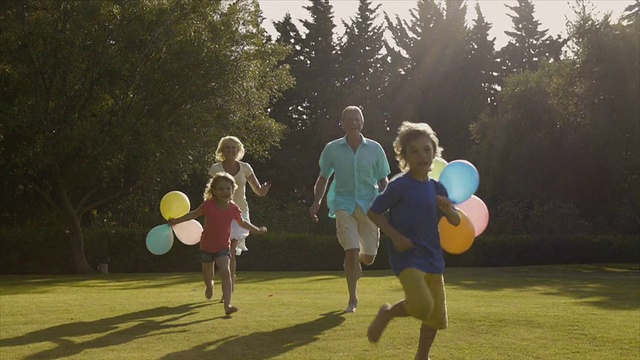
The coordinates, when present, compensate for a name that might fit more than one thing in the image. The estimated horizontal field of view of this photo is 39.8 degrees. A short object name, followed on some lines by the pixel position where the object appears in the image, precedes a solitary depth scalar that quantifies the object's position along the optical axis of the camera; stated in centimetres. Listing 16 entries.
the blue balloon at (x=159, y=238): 1305
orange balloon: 729
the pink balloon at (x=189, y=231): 1255
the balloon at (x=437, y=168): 826
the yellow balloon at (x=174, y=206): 1276
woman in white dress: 1271
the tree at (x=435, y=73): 6141
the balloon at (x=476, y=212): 782
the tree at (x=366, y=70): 6072
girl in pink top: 1137
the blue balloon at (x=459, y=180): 720
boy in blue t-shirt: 641
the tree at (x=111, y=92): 2747
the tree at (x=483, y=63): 6591
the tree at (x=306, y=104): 5672
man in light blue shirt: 1118
